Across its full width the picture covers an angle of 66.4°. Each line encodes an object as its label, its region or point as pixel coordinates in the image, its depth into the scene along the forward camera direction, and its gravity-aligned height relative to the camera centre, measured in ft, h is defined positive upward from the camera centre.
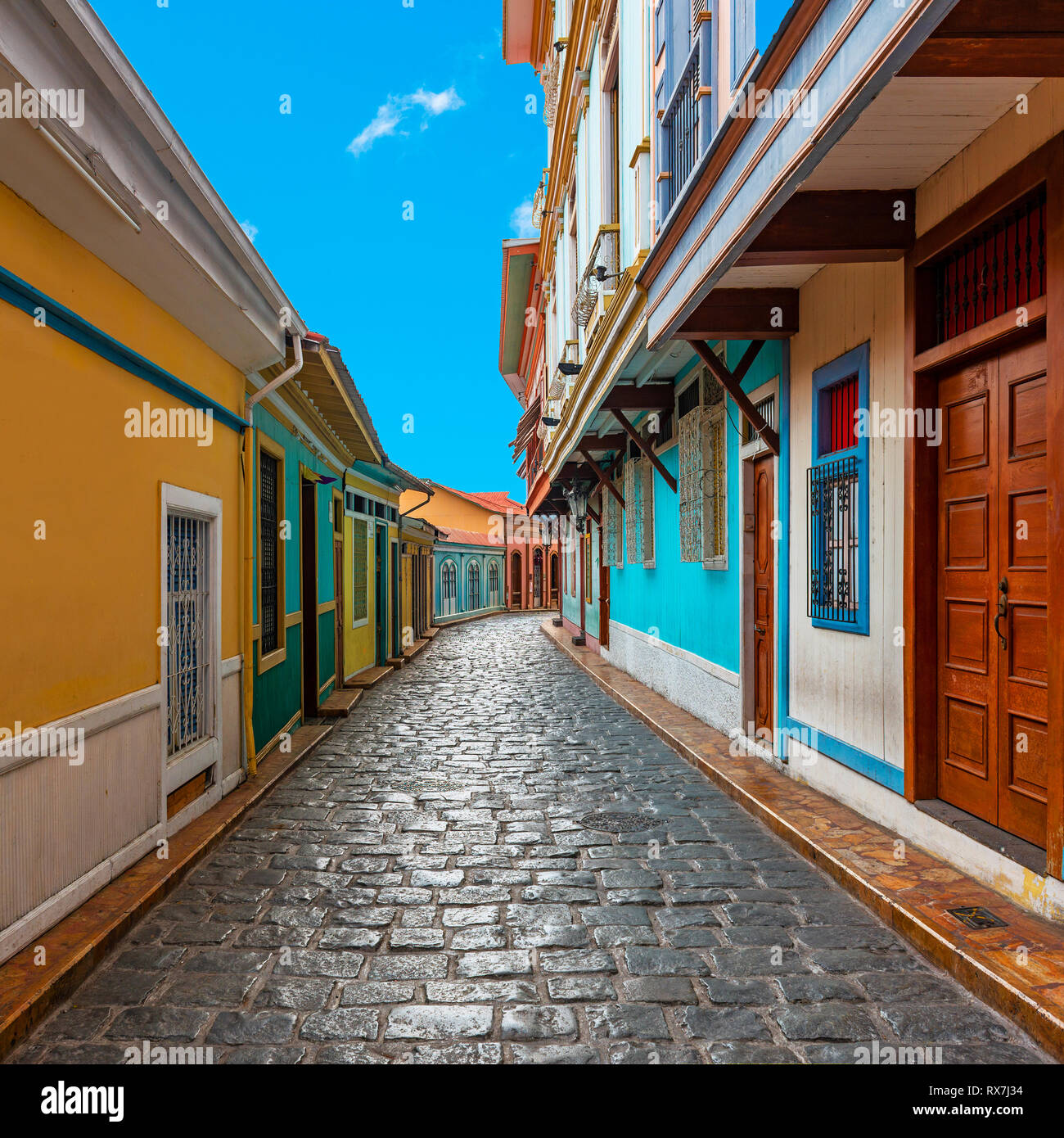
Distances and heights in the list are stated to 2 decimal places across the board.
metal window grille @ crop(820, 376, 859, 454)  17.47 +3.45
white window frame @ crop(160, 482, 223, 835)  15.84 -2.18
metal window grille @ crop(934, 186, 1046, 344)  11.72 +4.71
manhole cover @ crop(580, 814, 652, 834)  17.20 -5.38
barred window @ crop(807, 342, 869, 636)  16.69 +1.48
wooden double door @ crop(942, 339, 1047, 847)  11.95 -0.35
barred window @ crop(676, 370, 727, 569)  26.09 +3.28
